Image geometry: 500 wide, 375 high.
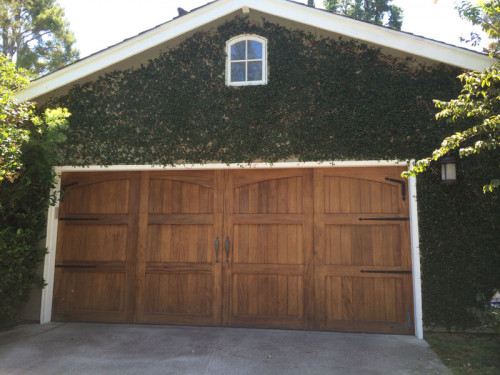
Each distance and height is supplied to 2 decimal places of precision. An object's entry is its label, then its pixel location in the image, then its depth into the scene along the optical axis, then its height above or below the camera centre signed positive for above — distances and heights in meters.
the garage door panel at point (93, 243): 5.83 -0.03
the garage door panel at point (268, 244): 5.45 -0.01
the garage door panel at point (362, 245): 5.26 -0.01
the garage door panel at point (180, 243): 5.63 -0.02
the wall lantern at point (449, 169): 4.86 +0.92
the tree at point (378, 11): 17.50 +10.19
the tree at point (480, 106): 4.05 +1.49
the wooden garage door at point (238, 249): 5.27 -0.09
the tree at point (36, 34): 15.59 +8.23
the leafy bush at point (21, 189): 4.72 +0.66
